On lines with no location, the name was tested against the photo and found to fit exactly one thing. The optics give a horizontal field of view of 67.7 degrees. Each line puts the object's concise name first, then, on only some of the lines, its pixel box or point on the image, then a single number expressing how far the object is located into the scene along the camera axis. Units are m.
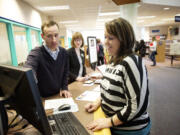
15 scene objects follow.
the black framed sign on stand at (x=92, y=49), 2.32
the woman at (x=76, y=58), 2.47
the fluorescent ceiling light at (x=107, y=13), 7.38
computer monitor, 0.47
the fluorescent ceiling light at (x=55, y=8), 5.72
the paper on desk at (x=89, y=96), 1.31
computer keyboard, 0.77
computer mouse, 1.05
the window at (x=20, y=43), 4.51
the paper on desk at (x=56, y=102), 1.15
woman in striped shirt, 0.80
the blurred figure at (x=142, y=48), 7.47
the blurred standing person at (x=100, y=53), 5.57
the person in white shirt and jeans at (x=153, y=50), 7.49
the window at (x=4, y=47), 3.65
